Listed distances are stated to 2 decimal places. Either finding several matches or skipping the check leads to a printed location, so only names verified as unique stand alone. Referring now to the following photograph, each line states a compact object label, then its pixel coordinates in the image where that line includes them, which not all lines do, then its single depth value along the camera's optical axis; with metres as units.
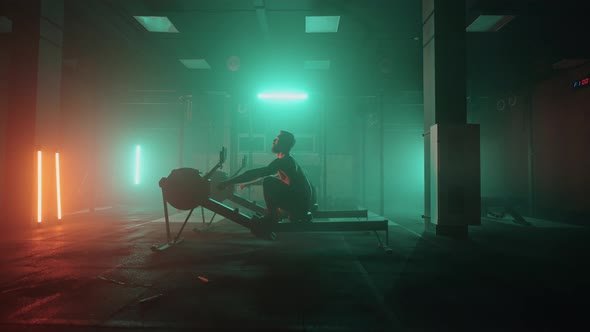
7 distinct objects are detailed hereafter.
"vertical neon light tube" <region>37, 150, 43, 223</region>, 6.69
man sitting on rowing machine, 4.69
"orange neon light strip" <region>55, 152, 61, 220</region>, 7.13
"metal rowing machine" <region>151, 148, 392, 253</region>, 4.36
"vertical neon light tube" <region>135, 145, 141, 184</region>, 14.49
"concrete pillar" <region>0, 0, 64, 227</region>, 6.60
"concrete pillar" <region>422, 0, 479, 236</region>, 6.13
